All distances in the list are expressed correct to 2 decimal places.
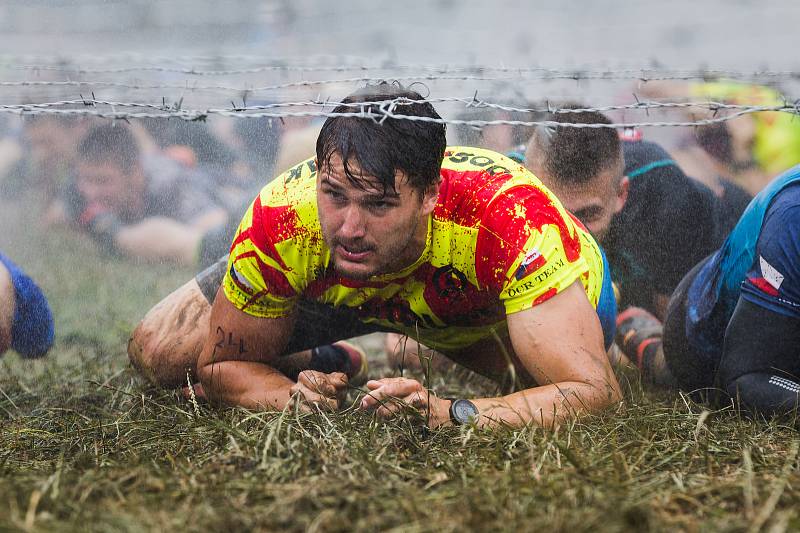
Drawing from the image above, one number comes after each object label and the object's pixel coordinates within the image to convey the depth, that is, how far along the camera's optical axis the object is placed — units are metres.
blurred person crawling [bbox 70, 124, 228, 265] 6.12
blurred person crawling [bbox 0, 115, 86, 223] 6.48
